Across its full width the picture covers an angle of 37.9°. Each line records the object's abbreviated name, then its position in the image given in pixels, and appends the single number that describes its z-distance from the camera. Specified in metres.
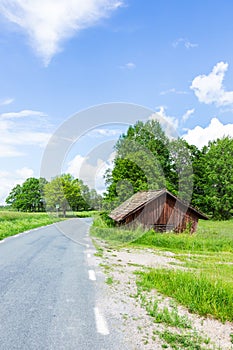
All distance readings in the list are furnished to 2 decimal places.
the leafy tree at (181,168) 59.41
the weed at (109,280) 8.86
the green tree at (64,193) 57.91
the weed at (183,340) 4.77
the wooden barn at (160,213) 26.64
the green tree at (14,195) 107.51
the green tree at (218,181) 59.09
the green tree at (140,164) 49.12
